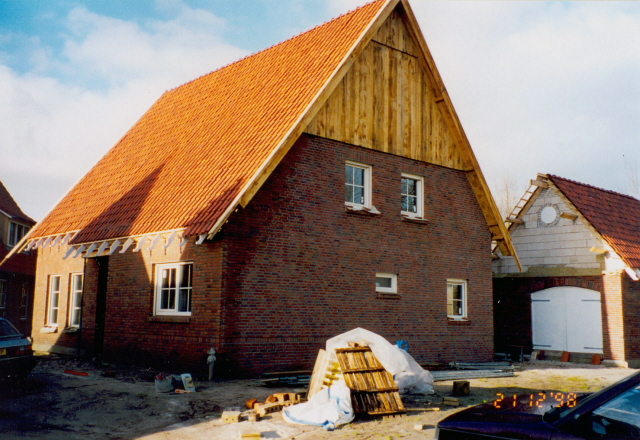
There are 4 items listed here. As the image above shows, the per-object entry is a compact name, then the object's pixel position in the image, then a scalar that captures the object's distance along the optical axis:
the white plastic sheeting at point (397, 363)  10.55
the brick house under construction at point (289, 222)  12.96
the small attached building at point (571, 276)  18.58
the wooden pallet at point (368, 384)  9.17
